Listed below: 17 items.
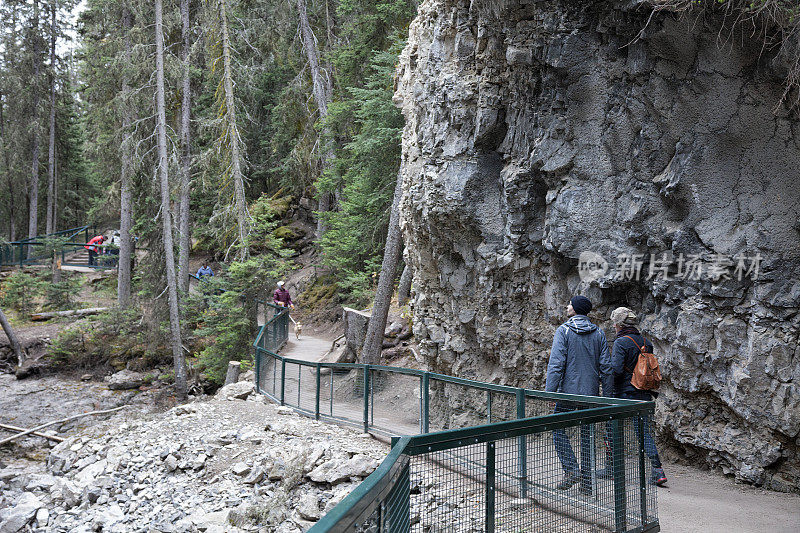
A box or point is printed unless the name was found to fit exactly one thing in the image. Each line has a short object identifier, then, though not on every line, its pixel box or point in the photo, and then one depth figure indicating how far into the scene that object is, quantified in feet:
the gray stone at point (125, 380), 68.49
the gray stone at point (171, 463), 37.11
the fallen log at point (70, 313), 84.96
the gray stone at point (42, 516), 33.65
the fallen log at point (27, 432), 49.67
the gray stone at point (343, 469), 29.22
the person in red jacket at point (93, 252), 109.29
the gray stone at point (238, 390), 48.97
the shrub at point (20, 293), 88.79
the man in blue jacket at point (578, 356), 19.89
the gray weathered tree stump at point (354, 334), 52.26
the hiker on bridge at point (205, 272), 82.29
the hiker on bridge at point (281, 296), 66.39
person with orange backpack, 20.35
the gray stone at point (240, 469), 33.81
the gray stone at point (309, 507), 28.02
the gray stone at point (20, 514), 33.30
